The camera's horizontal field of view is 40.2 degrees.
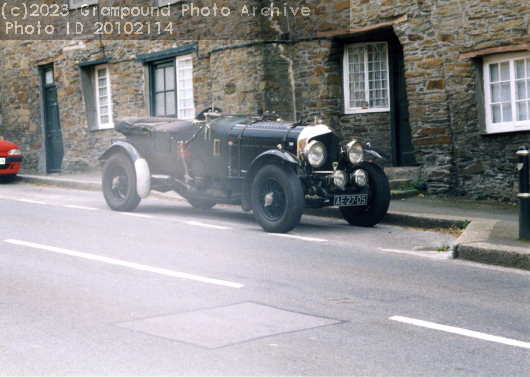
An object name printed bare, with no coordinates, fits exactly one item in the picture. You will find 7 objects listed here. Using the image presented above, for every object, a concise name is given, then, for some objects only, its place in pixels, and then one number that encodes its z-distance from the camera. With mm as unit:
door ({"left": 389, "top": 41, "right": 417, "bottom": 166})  15039
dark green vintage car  9914
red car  17922
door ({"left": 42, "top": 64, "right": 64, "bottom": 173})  22188
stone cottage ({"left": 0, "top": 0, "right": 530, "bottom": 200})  13062
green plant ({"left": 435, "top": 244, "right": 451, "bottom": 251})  8805
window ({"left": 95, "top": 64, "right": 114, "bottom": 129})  20359
